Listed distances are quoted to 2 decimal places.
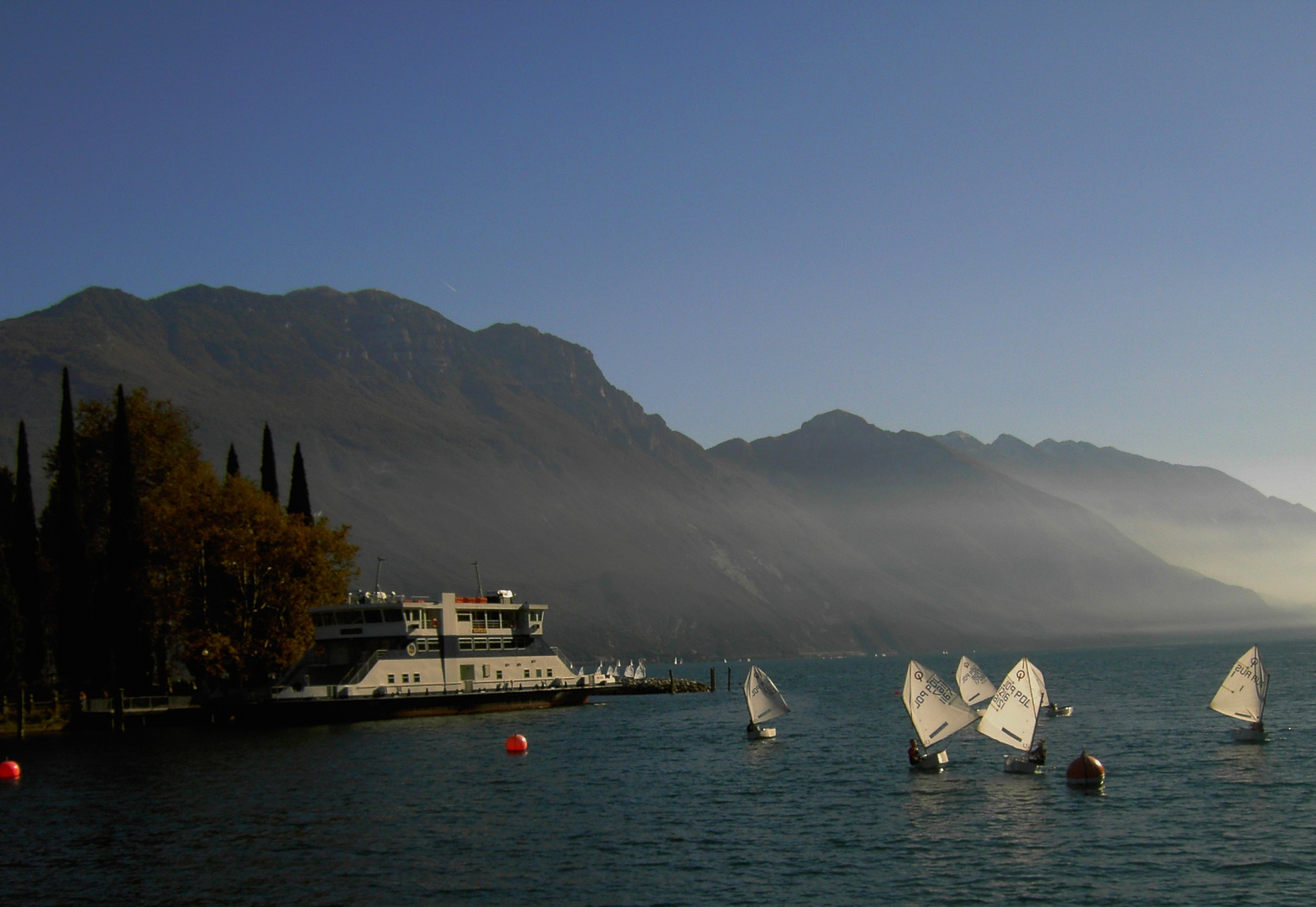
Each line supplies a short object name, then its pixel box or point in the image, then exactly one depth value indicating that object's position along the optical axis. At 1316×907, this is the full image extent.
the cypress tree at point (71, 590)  92.00
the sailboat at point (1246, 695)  66.06
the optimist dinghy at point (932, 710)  55.22
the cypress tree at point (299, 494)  113.50
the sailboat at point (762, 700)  75.94
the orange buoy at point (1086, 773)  49.69
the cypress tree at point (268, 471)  112.81
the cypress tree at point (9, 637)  83.81
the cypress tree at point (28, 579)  92.88
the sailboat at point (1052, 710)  88.06
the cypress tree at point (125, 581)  91.38
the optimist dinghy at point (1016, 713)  54.28
